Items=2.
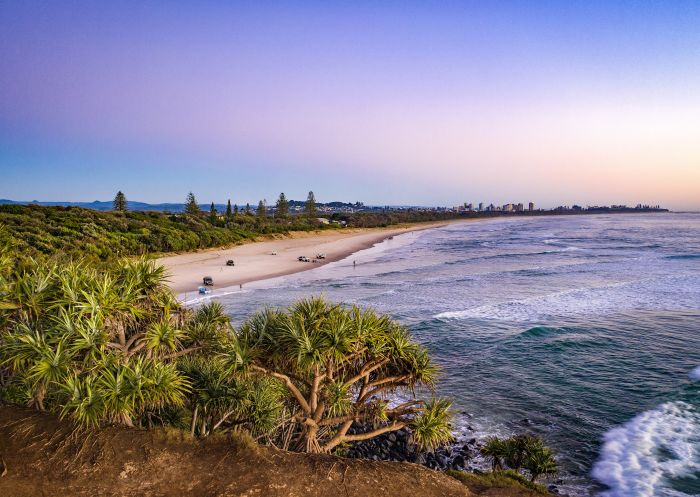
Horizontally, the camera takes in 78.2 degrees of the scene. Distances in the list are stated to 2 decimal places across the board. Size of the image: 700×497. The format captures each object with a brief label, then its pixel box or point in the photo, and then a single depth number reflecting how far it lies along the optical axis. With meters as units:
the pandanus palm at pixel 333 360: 9.16
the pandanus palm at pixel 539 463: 12.70
